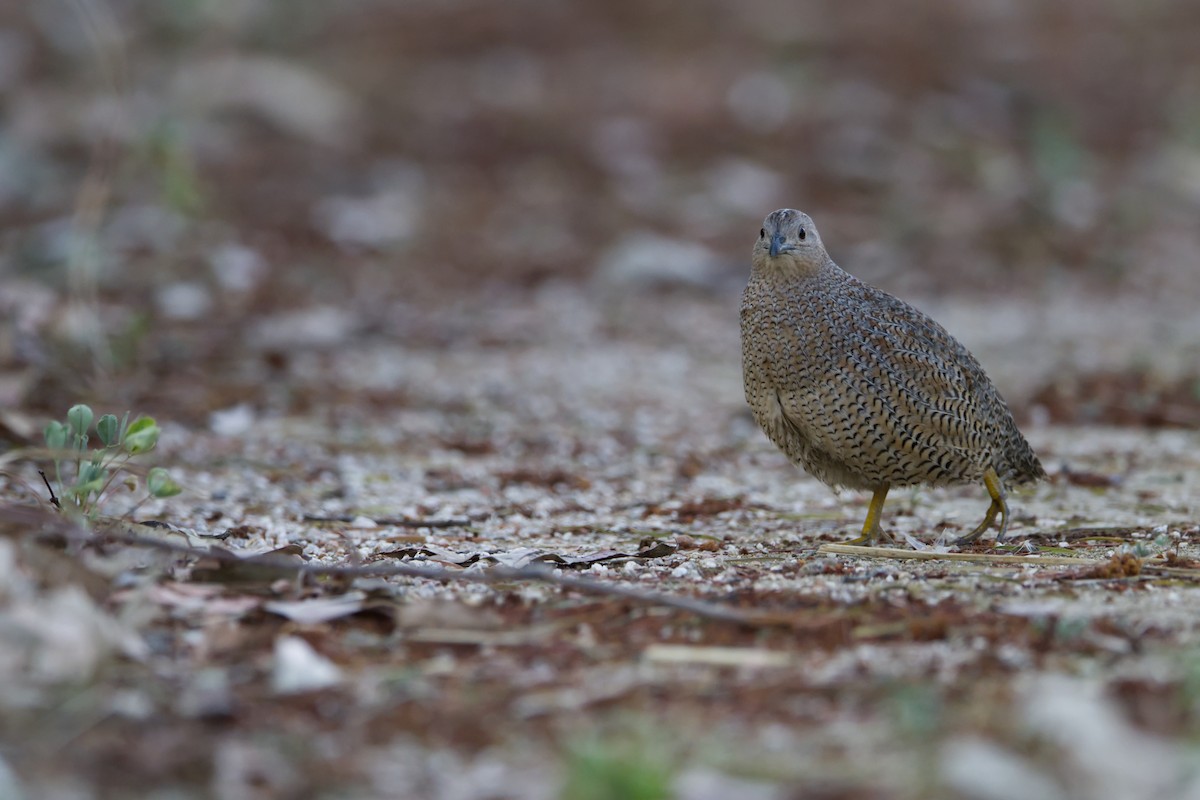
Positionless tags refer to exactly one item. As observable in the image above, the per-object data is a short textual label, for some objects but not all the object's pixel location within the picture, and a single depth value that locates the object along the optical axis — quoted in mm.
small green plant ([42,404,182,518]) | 7457
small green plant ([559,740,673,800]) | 4844
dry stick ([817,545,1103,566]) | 8180
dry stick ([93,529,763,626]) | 6660
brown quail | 9414
